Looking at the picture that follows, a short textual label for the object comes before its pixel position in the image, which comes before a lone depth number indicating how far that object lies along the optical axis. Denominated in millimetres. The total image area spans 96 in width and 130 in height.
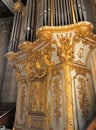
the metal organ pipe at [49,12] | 2980
